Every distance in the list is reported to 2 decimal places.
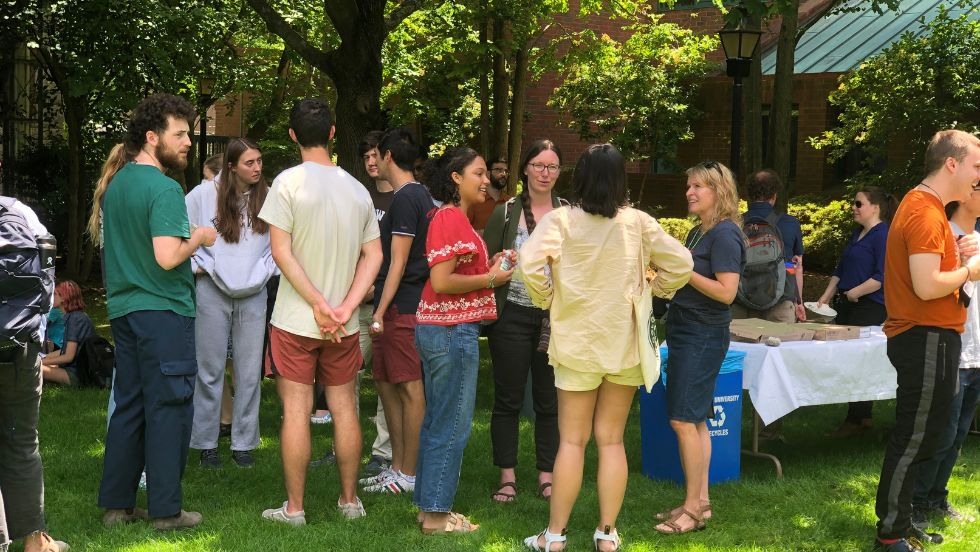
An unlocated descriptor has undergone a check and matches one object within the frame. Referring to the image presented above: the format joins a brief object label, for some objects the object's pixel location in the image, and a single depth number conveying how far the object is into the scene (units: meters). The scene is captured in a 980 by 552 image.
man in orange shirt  4.83
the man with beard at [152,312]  5.11
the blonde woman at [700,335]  5.50
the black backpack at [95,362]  9.40
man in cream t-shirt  5.17
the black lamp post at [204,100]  17.52
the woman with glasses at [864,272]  7.76
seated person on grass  9.38
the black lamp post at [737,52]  12.19
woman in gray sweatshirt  6.52
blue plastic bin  6.38
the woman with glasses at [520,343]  5.84
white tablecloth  6.44
